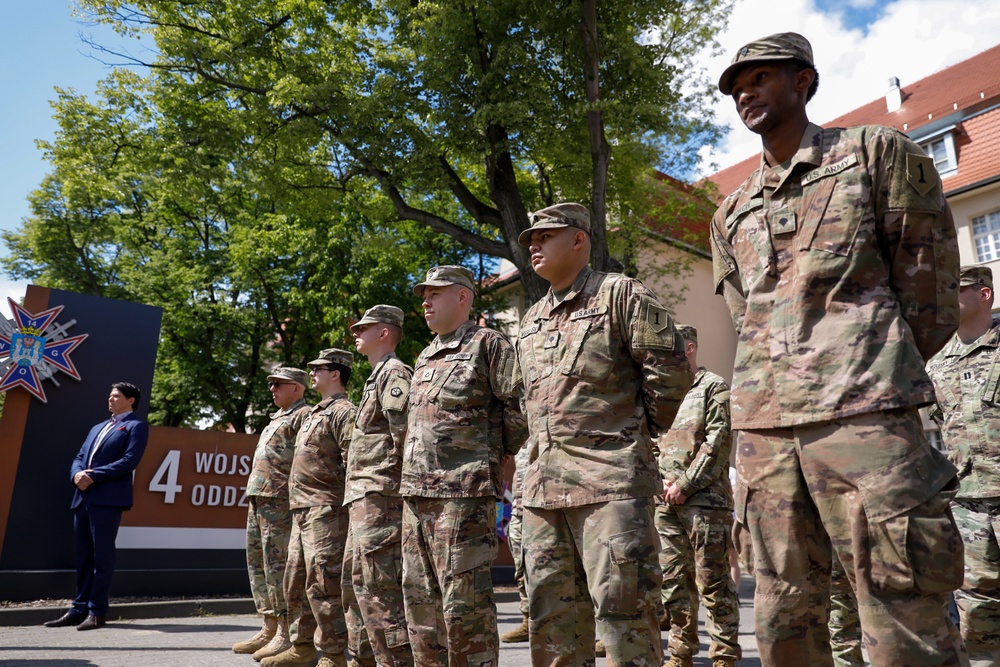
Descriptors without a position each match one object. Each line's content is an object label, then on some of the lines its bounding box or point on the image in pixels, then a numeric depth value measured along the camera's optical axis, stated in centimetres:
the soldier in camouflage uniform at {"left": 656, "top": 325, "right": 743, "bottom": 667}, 582
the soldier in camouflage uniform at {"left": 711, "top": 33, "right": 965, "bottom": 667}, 231
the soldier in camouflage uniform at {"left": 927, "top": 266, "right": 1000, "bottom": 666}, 450
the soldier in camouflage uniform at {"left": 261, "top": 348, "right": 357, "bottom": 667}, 611
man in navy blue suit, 853
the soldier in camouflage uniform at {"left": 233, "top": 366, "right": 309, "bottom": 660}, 731
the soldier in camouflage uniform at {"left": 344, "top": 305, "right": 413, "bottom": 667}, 523
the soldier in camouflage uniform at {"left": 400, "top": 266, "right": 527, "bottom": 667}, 437
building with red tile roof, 2606
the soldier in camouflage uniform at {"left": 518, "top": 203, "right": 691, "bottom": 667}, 339
